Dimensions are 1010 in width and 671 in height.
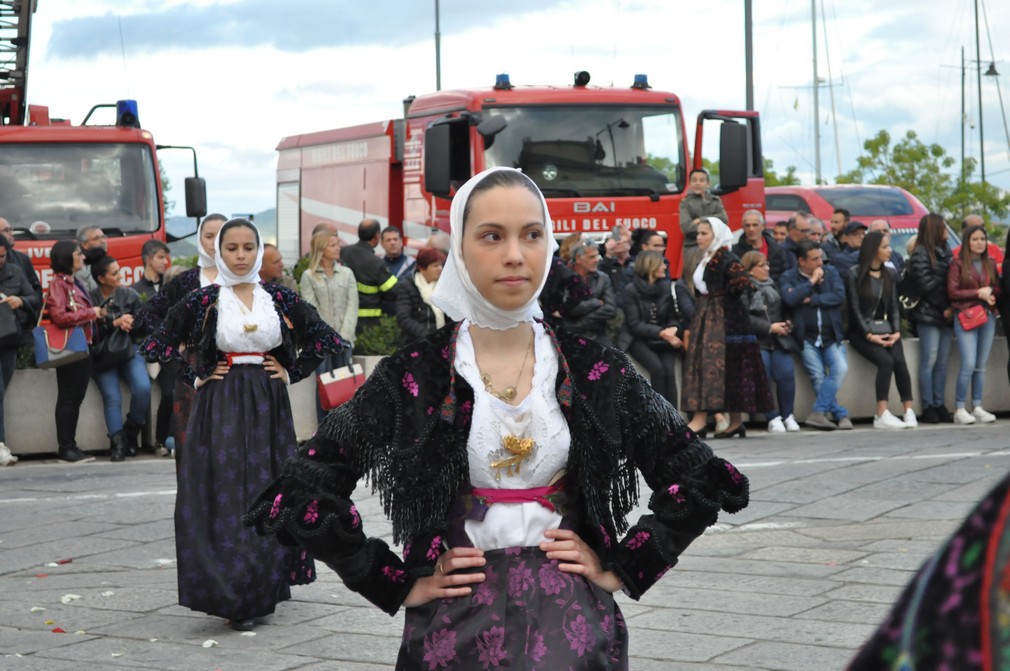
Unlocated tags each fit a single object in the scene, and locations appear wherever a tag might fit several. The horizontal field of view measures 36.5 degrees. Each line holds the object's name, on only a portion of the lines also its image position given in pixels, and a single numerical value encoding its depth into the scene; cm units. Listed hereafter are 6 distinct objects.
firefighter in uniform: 1496
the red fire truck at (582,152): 1625
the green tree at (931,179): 4156
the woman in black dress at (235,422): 704
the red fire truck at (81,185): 1630
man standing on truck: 1562
